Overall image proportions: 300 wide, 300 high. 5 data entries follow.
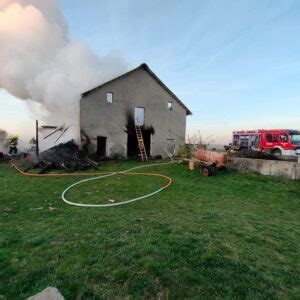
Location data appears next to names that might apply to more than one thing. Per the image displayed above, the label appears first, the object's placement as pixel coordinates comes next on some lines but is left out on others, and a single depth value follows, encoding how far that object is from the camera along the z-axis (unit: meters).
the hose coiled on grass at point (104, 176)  6.57
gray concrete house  17.05
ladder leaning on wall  18.36
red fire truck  17.30
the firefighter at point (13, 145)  20.12
